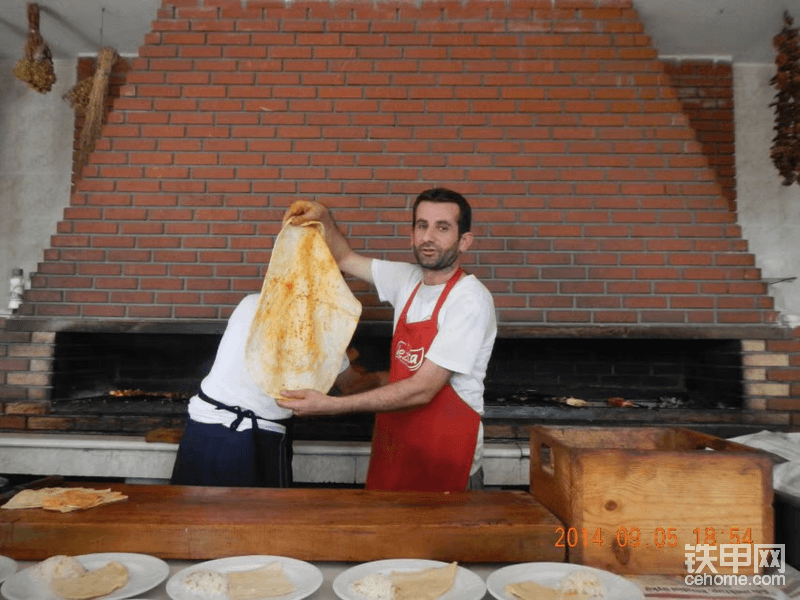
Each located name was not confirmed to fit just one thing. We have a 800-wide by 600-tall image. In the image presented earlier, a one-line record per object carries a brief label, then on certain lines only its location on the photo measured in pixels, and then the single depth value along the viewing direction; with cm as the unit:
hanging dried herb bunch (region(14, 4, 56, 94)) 324
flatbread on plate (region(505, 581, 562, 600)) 92
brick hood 306
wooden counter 109
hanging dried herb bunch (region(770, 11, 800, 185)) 313
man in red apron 181
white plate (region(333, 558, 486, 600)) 93
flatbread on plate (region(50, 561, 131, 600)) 90
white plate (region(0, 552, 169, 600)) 90
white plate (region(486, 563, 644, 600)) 94
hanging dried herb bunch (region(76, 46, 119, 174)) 339
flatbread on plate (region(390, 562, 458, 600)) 93
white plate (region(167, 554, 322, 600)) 92
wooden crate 107
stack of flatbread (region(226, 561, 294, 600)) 93
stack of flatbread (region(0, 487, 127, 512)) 117
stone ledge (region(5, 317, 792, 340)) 296
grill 286
